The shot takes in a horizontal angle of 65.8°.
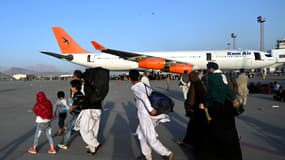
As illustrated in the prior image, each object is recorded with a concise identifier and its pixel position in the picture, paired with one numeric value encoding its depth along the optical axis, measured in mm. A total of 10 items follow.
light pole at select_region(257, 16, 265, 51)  42139
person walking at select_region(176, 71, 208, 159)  4035
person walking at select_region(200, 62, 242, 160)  3258
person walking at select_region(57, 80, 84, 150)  4446
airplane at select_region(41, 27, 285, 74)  23888
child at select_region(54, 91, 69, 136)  5161
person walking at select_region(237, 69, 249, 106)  6135
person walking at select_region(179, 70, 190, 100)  8723
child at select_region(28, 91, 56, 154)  4115
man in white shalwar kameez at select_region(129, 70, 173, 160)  3528
